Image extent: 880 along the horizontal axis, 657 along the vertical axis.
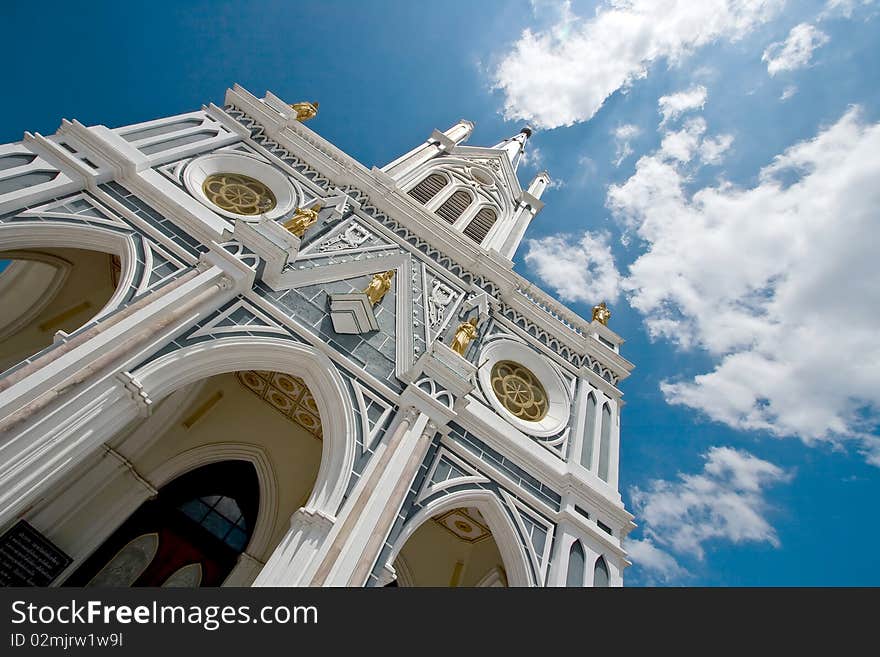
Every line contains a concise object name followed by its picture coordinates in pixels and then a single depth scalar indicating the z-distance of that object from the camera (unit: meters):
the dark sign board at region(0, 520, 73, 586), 8.38
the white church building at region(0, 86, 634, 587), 7.22
